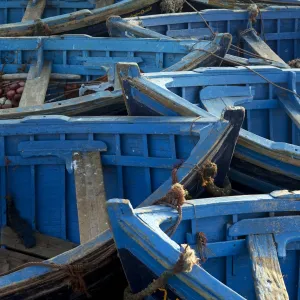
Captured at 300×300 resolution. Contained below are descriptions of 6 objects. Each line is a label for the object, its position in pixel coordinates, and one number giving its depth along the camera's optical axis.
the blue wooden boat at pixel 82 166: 6.10
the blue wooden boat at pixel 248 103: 6.32
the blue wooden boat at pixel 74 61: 8.16
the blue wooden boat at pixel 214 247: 4.69
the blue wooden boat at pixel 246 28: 9.56
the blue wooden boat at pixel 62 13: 9.52
